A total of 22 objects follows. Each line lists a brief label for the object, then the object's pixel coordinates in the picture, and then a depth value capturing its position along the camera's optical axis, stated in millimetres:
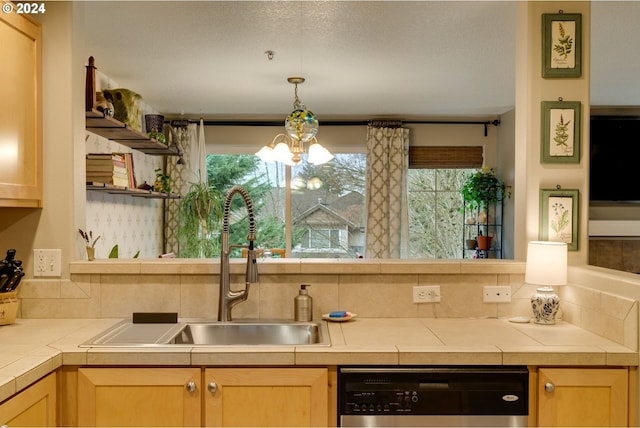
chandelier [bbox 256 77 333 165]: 3818
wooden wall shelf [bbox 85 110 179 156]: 3459
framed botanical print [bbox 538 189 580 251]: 2301
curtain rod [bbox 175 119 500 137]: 6387
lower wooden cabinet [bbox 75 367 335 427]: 1736
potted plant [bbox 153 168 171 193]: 5188
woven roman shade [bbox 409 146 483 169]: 6441
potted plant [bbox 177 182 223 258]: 5559
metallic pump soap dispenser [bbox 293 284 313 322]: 2176
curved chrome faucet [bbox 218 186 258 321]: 2180
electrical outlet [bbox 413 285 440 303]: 2271
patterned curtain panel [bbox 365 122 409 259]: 6273
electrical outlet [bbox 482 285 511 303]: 2283
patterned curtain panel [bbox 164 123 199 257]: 6238
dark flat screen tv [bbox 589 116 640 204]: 5711
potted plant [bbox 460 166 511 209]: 5961
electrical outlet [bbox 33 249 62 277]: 2252
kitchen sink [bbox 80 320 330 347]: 2143
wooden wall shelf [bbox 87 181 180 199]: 3489
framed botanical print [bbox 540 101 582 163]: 2307
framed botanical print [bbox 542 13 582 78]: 2324
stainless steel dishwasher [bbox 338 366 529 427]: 1721
